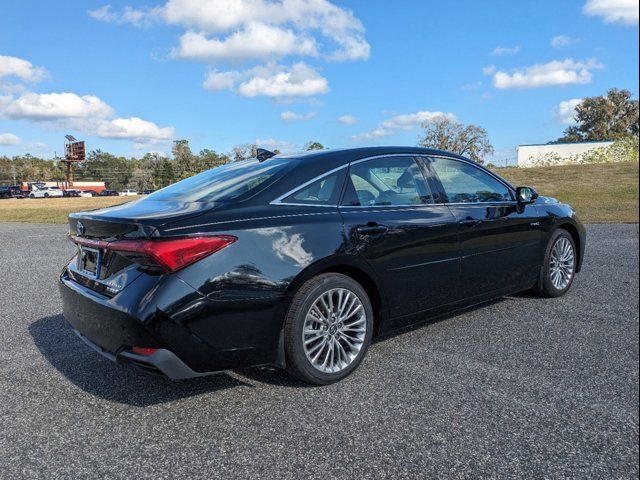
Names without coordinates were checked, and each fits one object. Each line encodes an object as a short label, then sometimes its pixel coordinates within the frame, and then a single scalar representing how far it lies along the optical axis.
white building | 43.75
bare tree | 58.22
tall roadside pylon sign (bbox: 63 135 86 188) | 80.31
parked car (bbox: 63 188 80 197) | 75.38
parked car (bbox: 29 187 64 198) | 71.39
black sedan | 2.70
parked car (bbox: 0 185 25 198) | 65.78
